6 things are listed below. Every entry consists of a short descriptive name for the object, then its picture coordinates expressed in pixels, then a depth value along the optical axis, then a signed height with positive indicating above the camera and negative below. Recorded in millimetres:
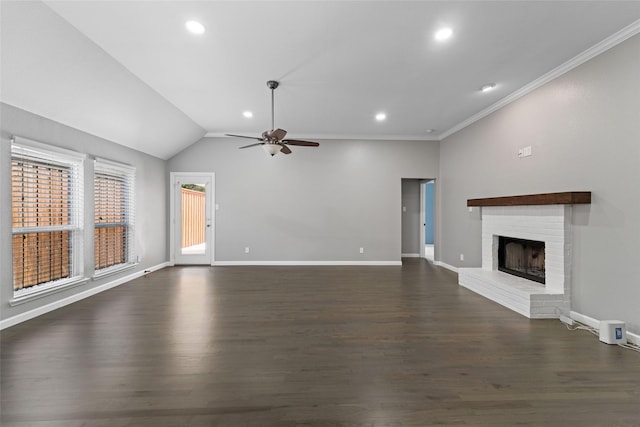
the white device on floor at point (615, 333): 2539 -1082
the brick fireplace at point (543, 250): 3178 -437
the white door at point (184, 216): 6281 -46
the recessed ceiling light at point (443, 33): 2605 +1730
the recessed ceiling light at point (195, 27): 2510 +1724
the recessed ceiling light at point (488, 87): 3773 +1769
